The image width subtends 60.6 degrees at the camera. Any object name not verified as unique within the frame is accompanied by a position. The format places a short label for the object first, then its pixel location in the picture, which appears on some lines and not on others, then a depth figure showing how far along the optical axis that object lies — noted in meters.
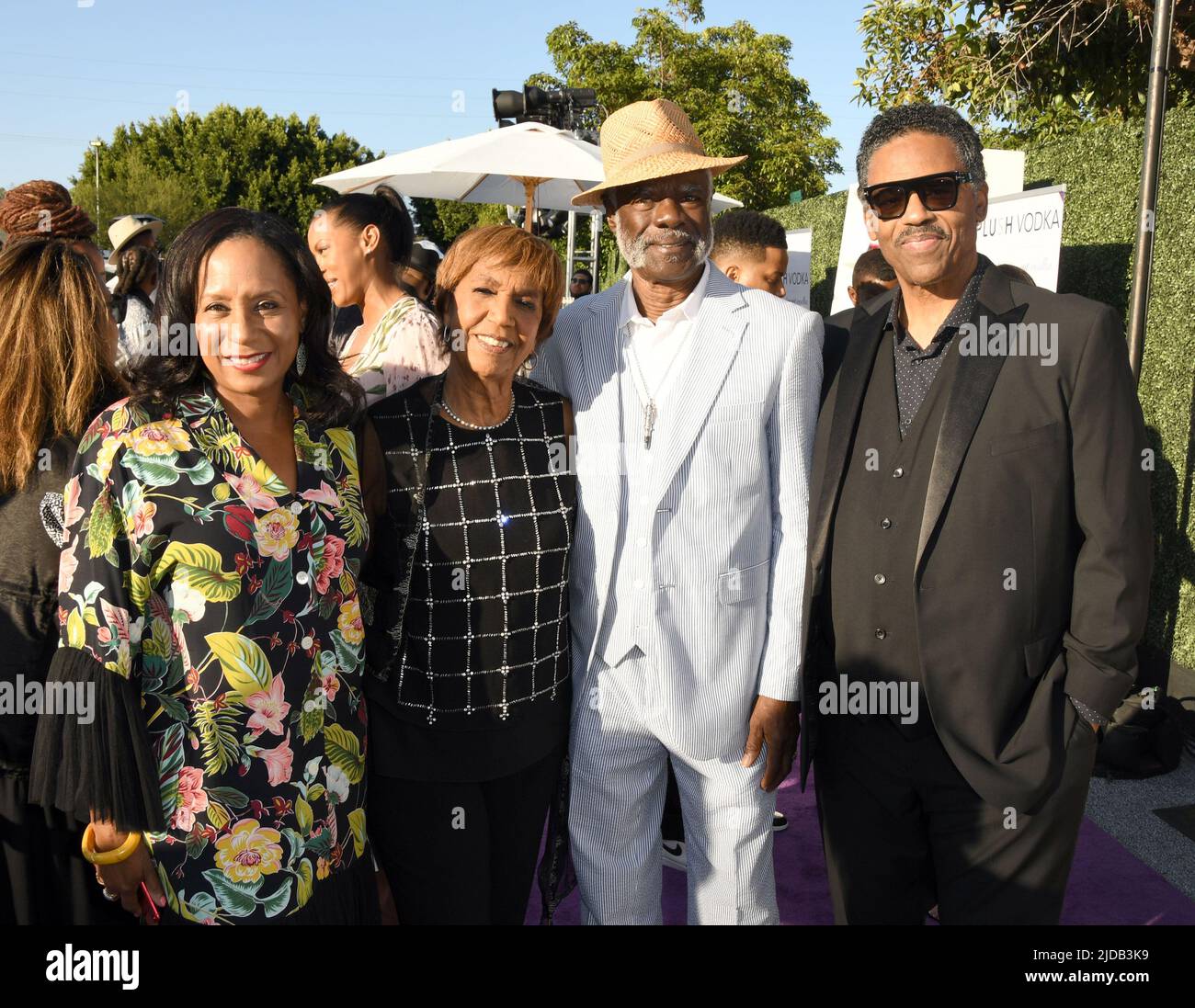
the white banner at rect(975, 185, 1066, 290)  5.55
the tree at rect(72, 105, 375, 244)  42.81
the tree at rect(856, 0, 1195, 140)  7.82
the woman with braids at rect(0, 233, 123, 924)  2.23
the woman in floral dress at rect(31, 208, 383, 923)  1.95
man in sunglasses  2.22
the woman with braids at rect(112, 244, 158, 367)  5.76
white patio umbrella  7.29
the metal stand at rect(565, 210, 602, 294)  15.84
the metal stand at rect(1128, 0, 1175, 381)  4.50
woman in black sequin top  2.43
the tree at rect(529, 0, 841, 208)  24.34
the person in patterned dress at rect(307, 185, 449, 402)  3.64
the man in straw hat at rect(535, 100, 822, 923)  2.52
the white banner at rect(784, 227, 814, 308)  8.98
